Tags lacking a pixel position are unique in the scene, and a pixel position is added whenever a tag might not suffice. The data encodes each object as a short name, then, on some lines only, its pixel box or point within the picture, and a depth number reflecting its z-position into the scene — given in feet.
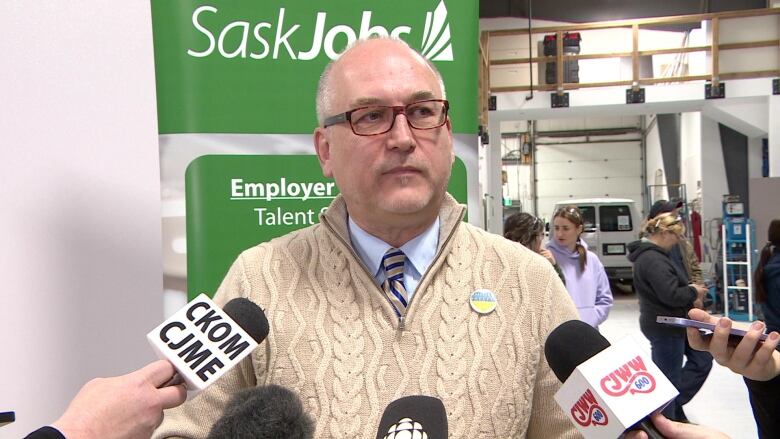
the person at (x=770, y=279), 13.08
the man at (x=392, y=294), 4.32
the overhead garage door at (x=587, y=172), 63.46
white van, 40.14
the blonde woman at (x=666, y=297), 14.07
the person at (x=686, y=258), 15.89
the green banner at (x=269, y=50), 6.77
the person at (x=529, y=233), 13.80
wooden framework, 32.76
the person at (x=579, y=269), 14.24
